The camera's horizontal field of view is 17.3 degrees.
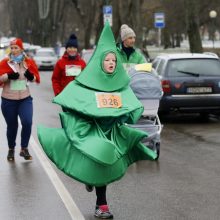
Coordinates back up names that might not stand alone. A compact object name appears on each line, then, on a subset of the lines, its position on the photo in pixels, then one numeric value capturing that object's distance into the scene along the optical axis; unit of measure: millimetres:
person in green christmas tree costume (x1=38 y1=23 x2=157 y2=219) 6633
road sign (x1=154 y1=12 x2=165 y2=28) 37559
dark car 15266
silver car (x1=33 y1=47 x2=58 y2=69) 47625
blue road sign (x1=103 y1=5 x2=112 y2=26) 36331
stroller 10539
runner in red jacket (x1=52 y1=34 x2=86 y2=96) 10516
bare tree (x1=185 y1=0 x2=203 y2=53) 31062
